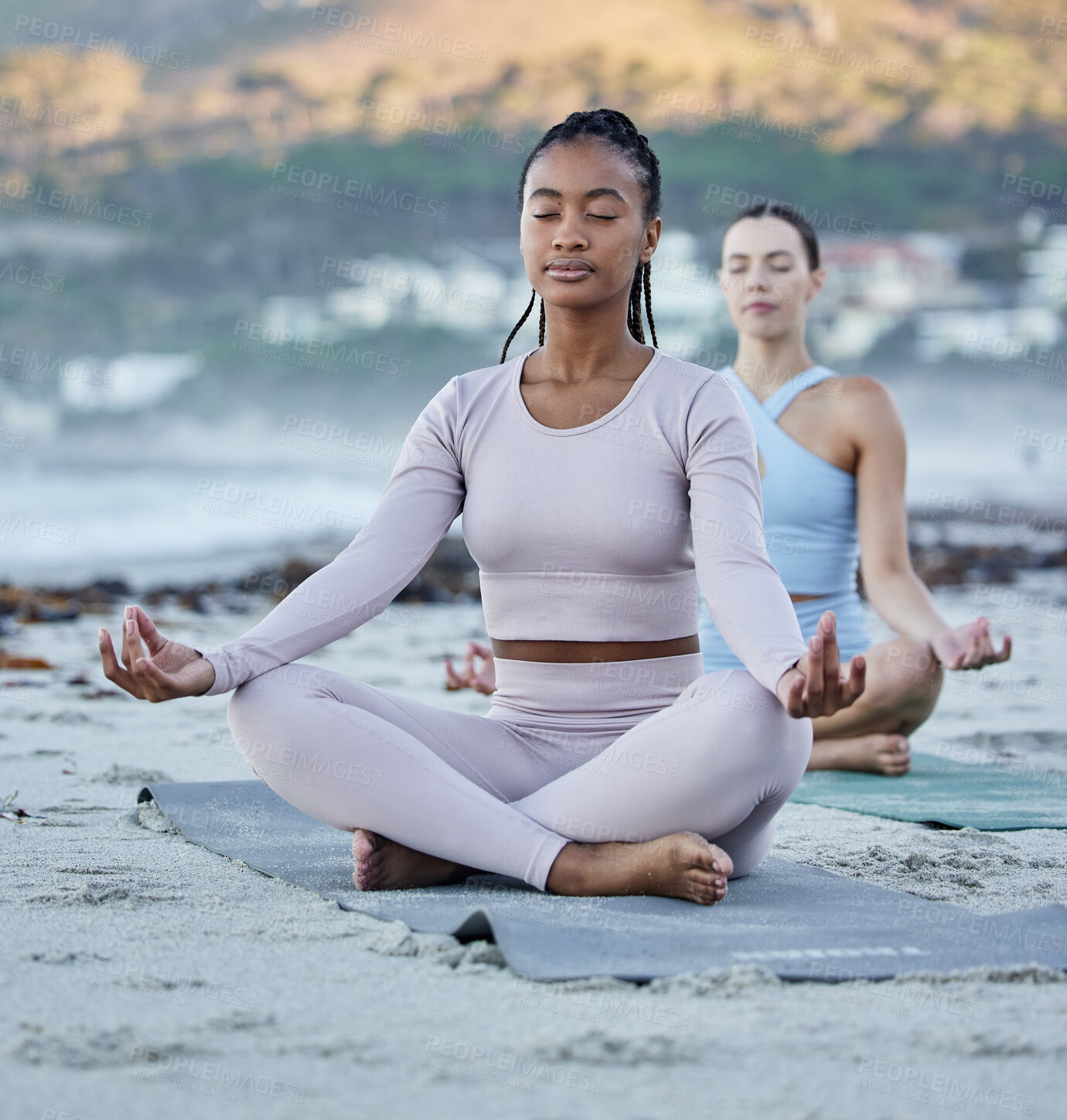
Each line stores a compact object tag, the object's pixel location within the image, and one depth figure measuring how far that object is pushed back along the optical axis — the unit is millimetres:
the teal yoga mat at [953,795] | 4215
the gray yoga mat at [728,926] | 3483
